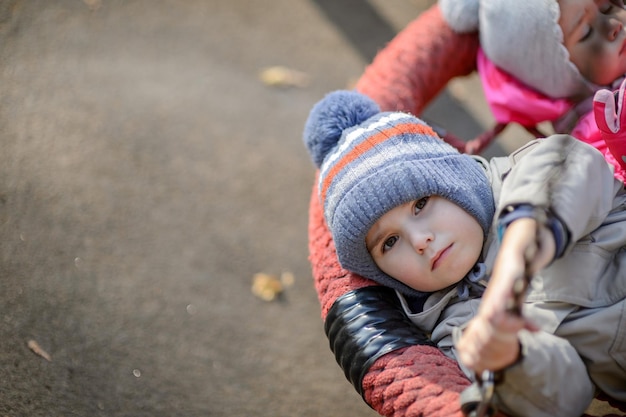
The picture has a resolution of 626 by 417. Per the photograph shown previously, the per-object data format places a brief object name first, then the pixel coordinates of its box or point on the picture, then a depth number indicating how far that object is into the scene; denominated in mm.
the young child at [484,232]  1550
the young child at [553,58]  2299
